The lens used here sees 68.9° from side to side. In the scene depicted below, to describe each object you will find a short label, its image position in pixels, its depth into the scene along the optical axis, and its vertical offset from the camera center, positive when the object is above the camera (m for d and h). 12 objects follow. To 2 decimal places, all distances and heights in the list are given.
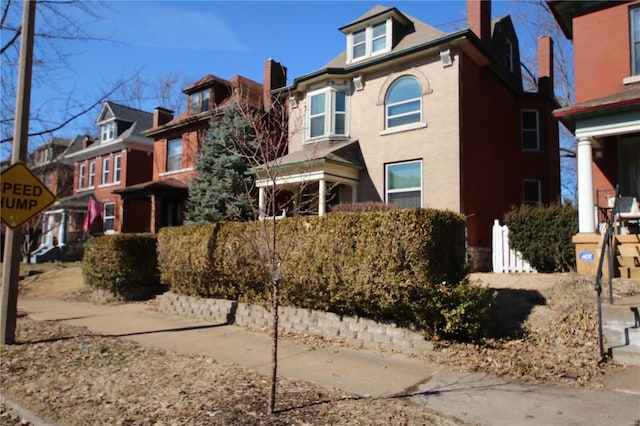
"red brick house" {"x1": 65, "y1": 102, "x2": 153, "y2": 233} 28.09 +5.16
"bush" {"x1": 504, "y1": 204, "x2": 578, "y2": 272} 11.16 +0.40
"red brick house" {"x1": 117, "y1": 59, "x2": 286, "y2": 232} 22.95 +5.23
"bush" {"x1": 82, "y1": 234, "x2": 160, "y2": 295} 13.55 -0.50
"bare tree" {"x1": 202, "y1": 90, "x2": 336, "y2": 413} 4.65 +0.87
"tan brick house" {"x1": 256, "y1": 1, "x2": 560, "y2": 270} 14.57 +4.46
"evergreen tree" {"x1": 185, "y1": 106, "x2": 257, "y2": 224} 18.22 +2.64
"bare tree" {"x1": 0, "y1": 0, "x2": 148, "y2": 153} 11.48 +5.22
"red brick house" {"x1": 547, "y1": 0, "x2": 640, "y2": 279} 10.10 +3.06
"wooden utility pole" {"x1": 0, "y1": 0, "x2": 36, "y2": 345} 7.94 +1.65
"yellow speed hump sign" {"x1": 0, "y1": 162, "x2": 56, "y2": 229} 7.63 +0.83
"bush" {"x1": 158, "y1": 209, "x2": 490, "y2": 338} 7.02 -0.34
